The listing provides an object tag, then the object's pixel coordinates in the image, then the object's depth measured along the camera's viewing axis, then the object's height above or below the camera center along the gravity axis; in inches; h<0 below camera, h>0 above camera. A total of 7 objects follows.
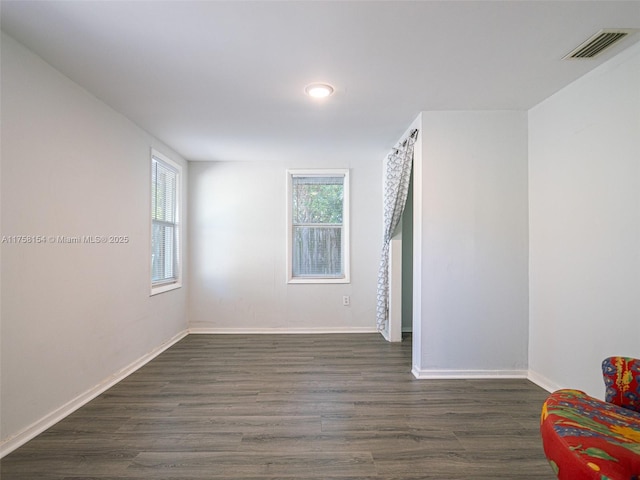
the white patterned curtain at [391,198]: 132.8 +20.1
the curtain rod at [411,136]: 121.8 +41.0
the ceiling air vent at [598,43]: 71.7 +45.6
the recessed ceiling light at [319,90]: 94.9 +45.0
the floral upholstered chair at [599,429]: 44.7 -29.4
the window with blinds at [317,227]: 182.4 +8.6
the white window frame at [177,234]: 143.5 +4.4
